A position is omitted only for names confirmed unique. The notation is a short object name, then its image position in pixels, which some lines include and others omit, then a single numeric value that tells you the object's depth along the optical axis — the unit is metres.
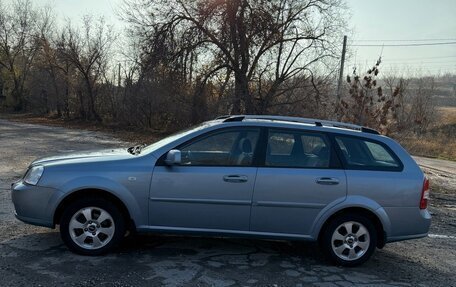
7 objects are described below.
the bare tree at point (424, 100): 37.46
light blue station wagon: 4.63
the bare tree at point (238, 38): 17.73
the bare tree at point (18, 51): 39.94
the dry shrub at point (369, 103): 14.34
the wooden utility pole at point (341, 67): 19.28
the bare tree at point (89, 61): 30.12
